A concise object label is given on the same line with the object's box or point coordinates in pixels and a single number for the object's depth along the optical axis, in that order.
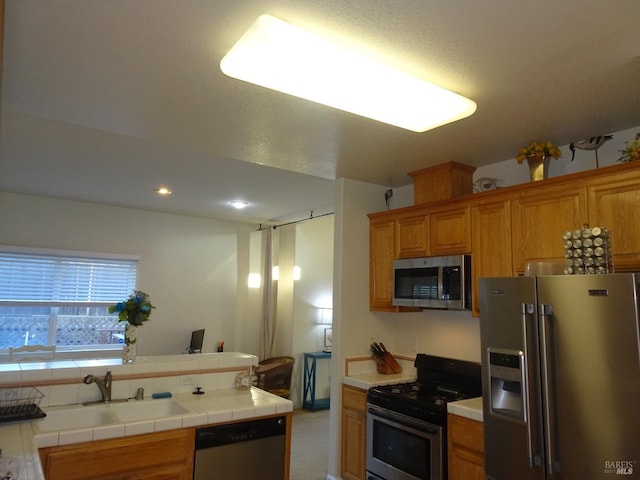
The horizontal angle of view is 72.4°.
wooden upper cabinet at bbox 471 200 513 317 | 2.79
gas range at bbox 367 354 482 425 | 2.86
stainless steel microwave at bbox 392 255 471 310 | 3.00
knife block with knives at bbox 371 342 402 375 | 3.74
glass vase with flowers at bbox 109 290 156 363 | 2.84
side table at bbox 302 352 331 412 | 6.17
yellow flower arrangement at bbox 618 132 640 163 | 2.22
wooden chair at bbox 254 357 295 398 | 5.75
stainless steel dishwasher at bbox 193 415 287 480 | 2.40
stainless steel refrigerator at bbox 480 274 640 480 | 1.85
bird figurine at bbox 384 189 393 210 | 4.08
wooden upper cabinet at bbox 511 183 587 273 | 2.44
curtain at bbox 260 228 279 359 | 6.34
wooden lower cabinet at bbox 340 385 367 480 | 3.39
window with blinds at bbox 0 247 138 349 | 5.05
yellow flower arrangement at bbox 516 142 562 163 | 2.71
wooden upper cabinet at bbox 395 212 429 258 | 3.38
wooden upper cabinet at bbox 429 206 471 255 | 3.05
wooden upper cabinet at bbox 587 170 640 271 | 2.18
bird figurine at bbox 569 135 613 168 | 2.53
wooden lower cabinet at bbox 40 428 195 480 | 2.03
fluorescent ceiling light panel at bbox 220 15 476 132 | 1.56
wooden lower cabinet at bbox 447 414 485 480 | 2.55
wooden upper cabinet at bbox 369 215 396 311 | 3.67
